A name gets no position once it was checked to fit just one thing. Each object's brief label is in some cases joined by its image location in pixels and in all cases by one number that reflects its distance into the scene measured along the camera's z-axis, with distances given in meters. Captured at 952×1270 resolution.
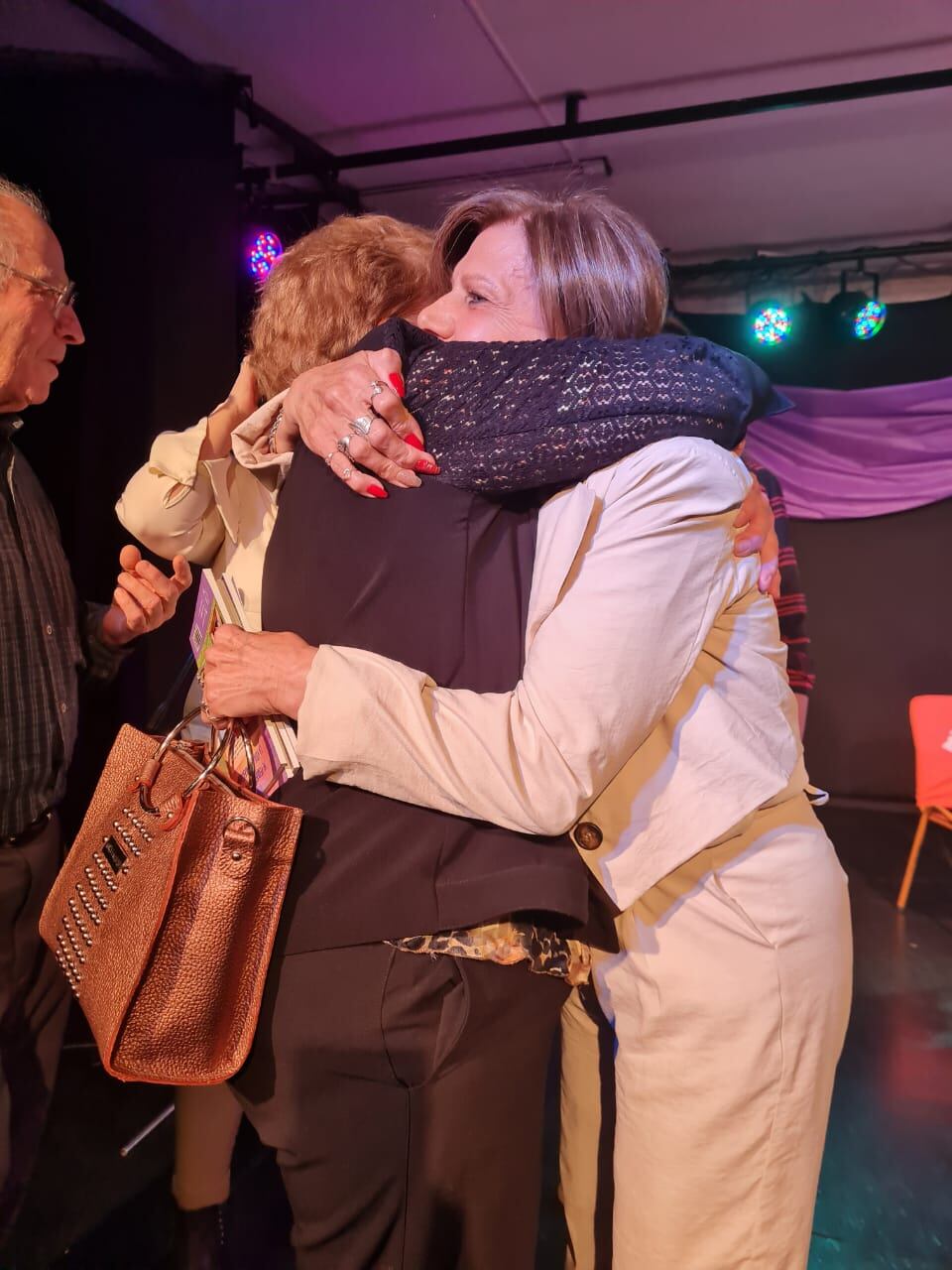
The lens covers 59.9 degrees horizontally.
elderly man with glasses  1.47
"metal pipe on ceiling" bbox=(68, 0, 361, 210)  2.79
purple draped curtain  5.34
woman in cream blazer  0.79
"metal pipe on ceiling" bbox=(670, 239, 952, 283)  4.98
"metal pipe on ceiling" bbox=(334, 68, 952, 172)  3.13
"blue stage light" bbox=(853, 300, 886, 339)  5.18
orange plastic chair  3.60
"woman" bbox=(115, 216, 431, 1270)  1.07
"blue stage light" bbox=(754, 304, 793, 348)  5.38
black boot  1.60
